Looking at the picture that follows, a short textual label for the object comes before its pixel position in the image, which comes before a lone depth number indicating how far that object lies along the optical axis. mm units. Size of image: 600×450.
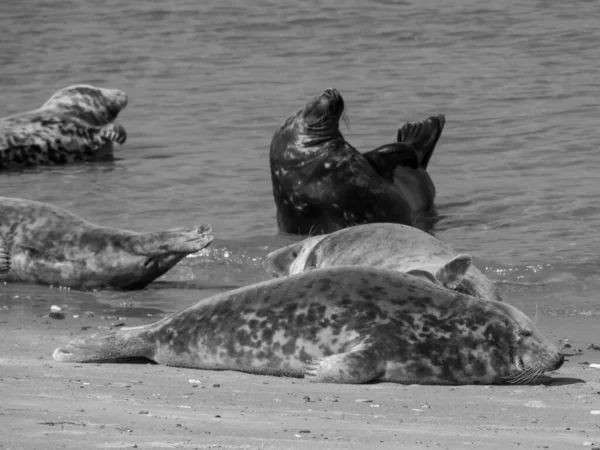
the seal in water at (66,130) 24453
